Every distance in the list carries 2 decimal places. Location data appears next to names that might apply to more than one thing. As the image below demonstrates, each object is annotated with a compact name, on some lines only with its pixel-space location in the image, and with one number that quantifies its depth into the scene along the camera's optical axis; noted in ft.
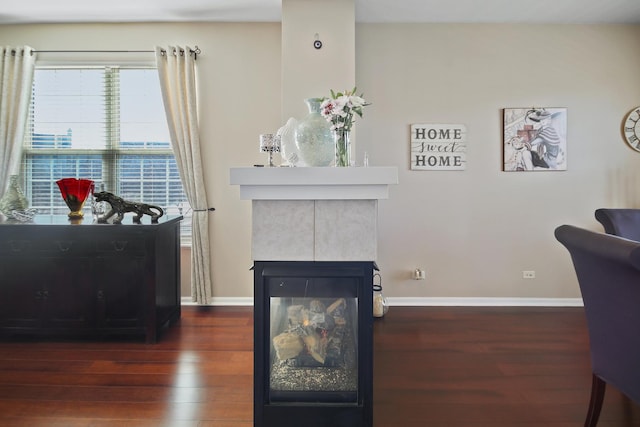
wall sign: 12.46
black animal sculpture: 9.92
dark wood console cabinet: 9.51
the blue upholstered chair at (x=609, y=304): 4.41
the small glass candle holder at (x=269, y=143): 5.79
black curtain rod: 12.26
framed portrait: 12.39
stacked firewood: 5.30
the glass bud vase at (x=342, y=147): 5.42
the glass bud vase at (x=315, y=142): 5.38
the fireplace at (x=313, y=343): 5.16
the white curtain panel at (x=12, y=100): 12.06
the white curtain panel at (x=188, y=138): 12.10
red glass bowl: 10.30
